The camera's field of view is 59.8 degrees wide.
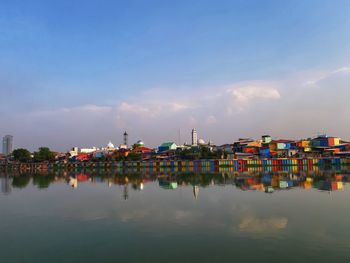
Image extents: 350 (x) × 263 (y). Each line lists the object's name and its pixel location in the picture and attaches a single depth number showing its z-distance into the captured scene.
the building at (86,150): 125.49
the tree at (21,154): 101.62
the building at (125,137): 112.62
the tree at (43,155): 100.19
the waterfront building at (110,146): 125.25
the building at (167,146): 102.56
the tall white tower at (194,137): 118.25
